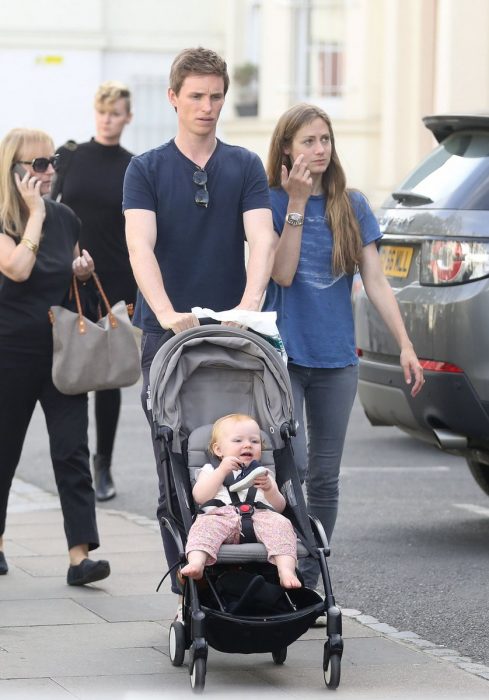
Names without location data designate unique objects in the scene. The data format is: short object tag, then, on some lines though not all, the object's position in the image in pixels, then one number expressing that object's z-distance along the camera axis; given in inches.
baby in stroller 417.1
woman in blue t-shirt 501.0
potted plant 2037.4
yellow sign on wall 2122.3
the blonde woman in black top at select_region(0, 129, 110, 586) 552.1
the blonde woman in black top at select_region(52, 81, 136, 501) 744.3
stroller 411.8
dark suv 584.7
